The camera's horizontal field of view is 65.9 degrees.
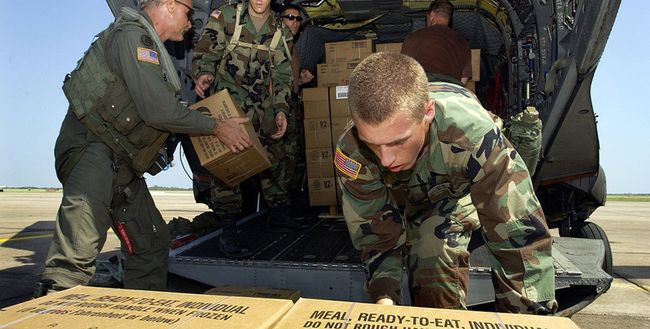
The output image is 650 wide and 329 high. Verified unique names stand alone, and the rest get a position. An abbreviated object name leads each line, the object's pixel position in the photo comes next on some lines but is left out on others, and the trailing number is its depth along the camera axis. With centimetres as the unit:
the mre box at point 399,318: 112
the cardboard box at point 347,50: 446
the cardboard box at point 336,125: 421
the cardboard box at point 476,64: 427
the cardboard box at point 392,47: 444
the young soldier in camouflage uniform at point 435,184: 146
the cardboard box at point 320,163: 427
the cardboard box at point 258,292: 224
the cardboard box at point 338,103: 420
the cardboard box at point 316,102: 423
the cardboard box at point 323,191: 429
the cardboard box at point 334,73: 441
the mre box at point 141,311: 108
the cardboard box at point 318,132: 423
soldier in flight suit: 224
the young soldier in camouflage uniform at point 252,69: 366
